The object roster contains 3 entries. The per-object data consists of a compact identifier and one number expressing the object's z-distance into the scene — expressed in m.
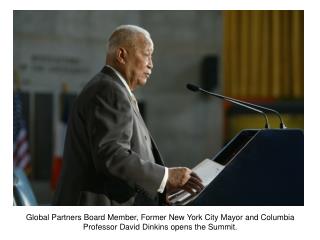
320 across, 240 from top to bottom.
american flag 14.68
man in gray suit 6.05
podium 6.03
